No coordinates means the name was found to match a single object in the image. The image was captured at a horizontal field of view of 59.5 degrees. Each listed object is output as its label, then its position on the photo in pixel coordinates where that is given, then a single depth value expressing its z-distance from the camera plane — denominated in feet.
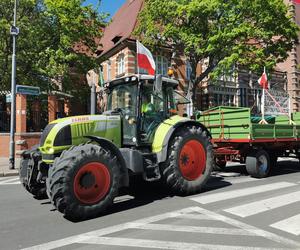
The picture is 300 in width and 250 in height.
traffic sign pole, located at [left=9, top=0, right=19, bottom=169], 34.30
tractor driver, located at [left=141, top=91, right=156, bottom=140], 18.74
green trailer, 25.14
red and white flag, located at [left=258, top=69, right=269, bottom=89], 32.97
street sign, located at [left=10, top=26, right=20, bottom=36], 34.07
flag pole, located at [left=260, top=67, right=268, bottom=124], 28.79
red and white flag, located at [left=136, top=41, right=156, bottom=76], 21.65
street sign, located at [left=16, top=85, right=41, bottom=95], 34.90
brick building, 65.45
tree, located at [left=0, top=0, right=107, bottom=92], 45.44
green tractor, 14.81
